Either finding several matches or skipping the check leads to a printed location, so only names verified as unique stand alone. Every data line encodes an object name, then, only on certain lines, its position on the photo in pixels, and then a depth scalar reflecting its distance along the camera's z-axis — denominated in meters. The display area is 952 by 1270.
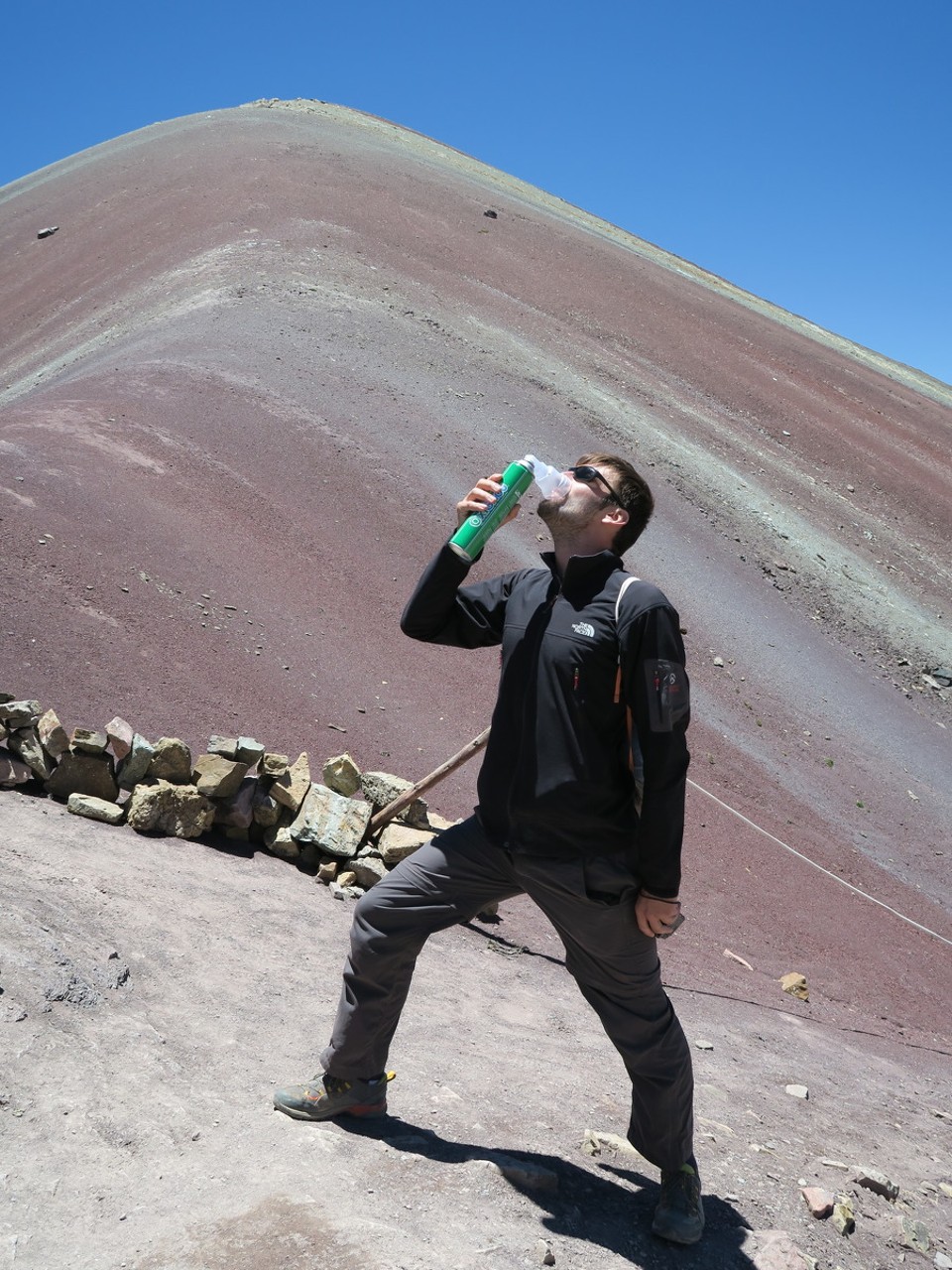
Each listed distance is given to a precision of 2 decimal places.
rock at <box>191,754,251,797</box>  6.45
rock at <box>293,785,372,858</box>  6.56
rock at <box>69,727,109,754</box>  6.23
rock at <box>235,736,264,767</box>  6.64
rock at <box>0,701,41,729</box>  6.16
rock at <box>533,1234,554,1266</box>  2.98
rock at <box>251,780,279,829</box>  6.64
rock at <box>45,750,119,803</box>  6.26
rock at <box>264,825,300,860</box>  6.61
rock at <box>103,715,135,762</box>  6.43
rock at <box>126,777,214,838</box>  6.25
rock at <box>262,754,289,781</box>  6.73
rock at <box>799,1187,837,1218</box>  3.82
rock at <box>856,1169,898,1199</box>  4.24
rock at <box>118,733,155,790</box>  6.44
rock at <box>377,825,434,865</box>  6.61
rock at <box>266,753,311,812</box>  6.68
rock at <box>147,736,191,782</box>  6.48
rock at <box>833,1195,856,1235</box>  3.79
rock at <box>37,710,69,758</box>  6.15
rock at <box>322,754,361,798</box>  7.21
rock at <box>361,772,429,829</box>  7.05
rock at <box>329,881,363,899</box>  6.34
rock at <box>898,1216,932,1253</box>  3.89
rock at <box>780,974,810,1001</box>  7.72
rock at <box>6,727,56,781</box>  6.18
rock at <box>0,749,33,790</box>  6.10
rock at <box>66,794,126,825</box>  6.16
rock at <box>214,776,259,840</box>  6.55
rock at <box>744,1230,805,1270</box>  3.36
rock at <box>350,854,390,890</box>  6.51
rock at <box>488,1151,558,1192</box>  3.37
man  3.09
